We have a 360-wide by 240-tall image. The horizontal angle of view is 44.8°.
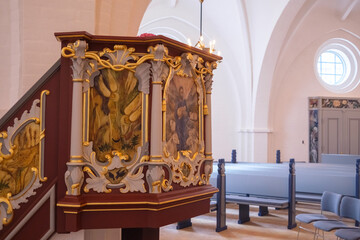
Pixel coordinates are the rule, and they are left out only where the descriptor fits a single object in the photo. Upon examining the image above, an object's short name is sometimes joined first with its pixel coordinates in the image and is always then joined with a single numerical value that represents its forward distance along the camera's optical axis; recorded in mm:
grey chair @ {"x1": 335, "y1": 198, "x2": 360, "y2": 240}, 5785
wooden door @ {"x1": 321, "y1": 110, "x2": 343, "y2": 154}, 17109
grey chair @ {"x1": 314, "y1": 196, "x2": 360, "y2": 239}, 6406
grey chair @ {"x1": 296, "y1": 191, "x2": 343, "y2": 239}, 6957
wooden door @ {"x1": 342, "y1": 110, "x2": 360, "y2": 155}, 17266
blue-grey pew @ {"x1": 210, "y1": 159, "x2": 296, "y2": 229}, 8969
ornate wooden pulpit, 3293
